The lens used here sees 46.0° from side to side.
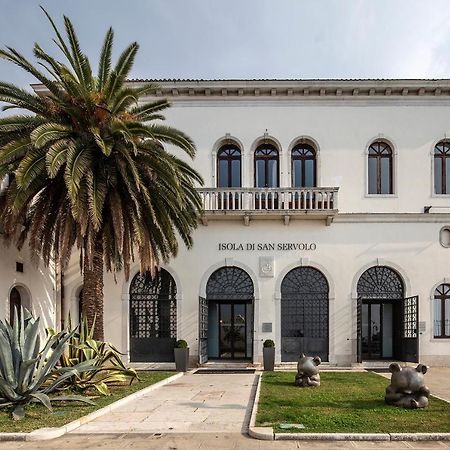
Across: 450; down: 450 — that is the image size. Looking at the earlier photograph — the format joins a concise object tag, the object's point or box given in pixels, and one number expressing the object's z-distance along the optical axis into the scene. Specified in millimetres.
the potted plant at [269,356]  19438
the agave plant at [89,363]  12703
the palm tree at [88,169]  14984
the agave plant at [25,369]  10472
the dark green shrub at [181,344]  19641
